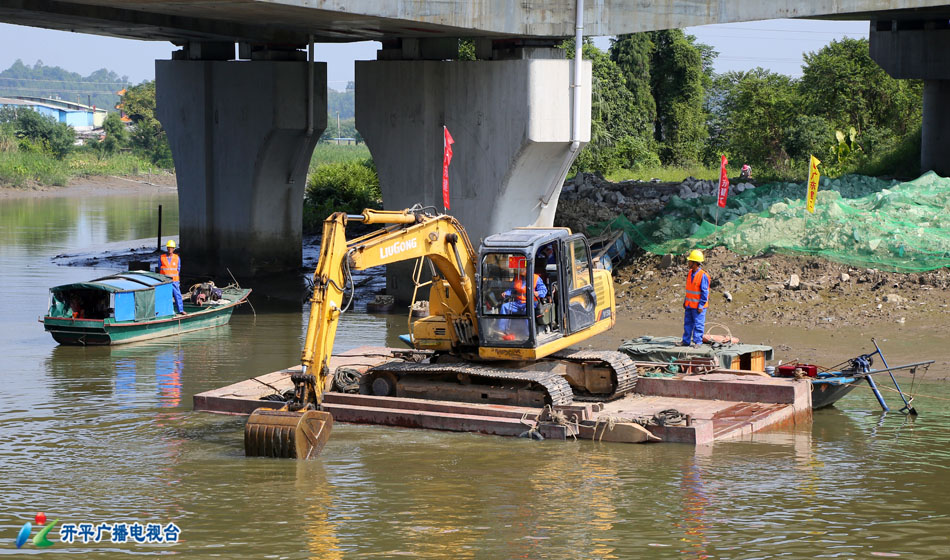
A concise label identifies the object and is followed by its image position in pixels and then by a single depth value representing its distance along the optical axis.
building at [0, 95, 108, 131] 163.12
